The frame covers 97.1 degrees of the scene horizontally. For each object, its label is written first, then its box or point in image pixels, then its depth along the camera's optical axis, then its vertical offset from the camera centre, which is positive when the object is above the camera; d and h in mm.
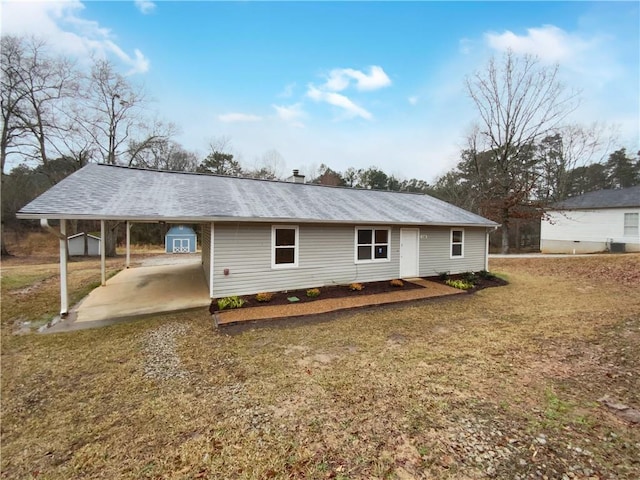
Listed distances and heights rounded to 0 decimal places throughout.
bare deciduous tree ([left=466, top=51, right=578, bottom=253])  19031 +8544
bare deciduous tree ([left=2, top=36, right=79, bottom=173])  16875 +8611
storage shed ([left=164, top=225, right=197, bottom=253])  23391 -612
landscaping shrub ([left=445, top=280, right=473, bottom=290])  9654 -1730
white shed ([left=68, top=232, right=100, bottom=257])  21516 -999
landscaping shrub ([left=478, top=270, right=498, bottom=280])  11281 -1643
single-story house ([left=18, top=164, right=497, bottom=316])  6980 +318
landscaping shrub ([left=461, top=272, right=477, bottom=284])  10461 -1625
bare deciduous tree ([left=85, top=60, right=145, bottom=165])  19281 +8738
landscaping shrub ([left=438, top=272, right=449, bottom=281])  10922 -1623
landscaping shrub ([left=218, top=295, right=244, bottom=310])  7009 -1756
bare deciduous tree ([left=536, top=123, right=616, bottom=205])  22859 +7158
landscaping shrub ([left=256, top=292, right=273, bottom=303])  7609 -1729
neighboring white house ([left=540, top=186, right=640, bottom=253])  18391 +822
